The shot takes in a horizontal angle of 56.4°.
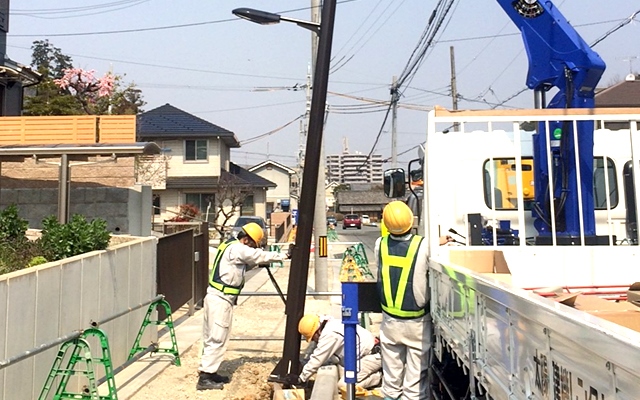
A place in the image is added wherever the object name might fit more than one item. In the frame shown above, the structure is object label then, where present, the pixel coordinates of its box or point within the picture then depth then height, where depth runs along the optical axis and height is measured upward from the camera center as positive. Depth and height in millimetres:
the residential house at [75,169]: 10602 +1312
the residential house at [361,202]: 84625 +4564
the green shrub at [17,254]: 6285 -177
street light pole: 5891 +187
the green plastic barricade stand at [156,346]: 7023 -1179
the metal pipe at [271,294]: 7573 -782
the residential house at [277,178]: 55156 +5523
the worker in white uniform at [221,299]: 6371 -684
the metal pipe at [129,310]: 5197 -801
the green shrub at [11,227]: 7262 +137
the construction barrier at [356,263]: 12841 -704
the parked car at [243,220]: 24592 +649
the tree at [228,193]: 30891 +2271
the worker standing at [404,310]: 4621 -598
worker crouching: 5863 -1174
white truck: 1782 -252
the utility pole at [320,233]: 11992 +36
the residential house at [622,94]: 26938 +6477
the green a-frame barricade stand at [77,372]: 4539 -1025
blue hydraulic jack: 4750 -757
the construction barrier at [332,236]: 30238 -71
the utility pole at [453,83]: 30391 +7734
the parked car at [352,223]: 56969 +1092
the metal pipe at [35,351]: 4074 -815
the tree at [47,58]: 32875 +10732
